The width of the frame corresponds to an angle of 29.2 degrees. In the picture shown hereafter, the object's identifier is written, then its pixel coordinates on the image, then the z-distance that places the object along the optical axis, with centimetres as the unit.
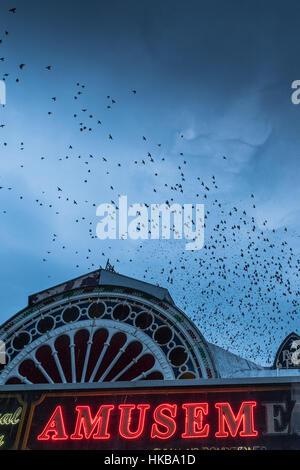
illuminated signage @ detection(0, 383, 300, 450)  1320
